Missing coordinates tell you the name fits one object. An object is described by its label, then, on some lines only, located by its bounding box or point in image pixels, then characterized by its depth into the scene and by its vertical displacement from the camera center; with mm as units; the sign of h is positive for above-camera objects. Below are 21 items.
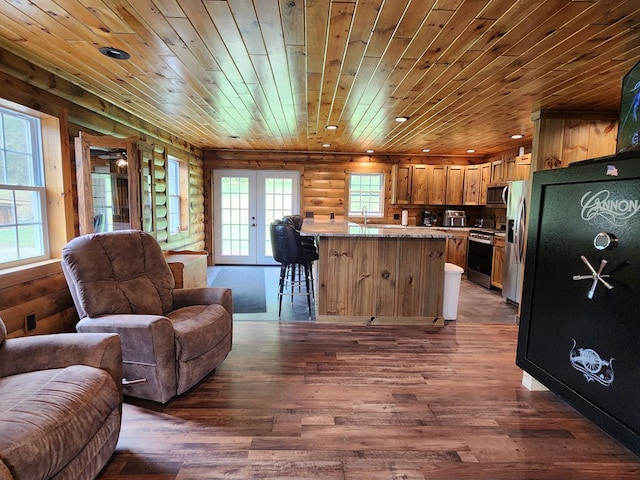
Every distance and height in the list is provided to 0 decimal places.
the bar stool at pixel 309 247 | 3750 -520
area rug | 4152 -1298
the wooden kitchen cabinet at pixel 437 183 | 6523 +430
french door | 6727 -143
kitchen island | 3527 -778
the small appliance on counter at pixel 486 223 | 6273 -309
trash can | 3645 -923
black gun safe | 1641 -454
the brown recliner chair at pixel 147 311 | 2021 -763
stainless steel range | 5277 -826
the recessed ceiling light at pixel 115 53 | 2239 +984
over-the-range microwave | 5602 +216
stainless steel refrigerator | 4227 -436
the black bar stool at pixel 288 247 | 3607 -486
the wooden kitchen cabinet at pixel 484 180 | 6051 +483
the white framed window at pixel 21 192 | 2492 +33
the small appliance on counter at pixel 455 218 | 6504 -238
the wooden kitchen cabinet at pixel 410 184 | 6535 +401
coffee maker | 6743 -278
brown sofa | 1169 -825
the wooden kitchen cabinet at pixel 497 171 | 5614 +601
